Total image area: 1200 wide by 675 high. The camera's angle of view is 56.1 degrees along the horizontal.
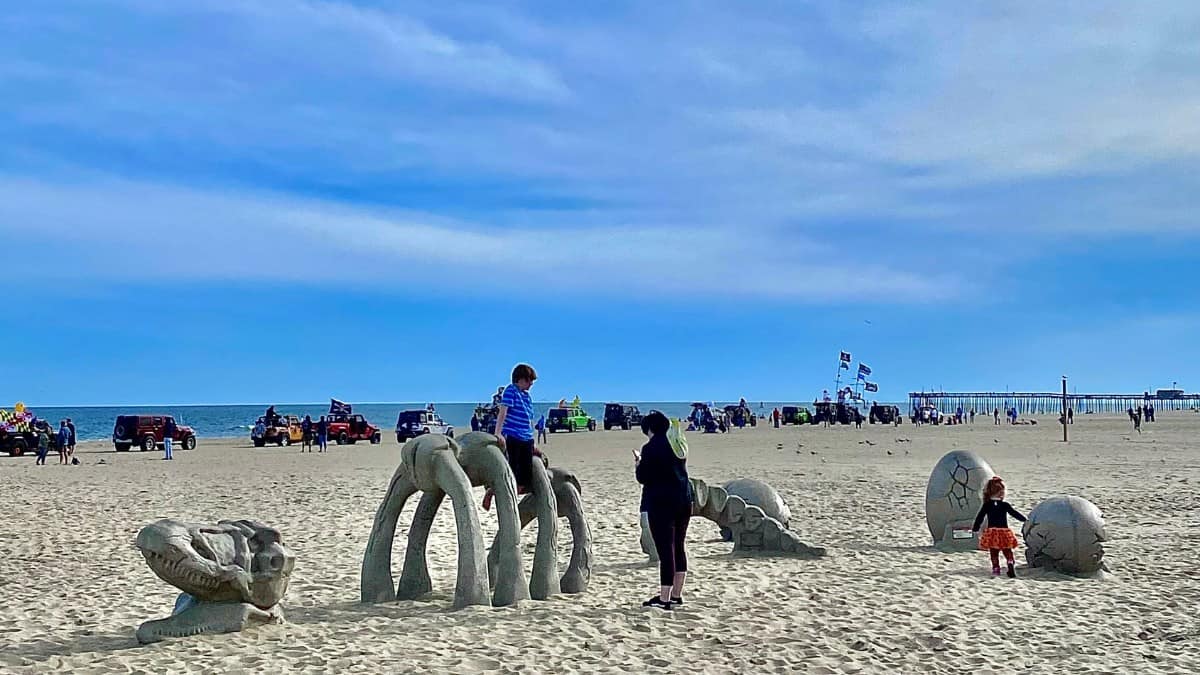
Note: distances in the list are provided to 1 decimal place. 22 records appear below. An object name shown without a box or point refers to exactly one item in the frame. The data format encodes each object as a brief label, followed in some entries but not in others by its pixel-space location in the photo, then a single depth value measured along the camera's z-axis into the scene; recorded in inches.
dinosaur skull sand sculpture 316.8
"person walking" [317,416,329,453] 1785.6
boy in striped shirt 398.0
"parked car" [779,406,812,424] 3388.3
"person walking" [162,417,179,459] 1579.7
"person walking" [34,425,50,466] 1453.0
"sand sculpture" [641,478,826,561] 506.0
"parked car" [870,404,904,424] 3563.0
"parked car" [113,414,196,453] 1843.0
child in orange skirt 450.3
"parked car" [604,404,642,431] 2952.8
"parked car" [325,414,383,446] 2078.0
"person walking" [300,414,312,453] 1819.3
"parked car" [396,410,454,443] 2098.9
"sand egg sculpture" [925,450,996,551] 534.6
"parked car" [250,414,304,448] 2018.9
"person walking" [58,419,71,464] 1471.5
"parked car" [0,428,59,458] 1640.0
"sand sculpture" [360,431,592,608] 373.4
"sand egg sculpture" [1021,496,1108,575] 447.5
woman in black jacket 377.7
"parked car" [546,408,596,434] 2682.1
